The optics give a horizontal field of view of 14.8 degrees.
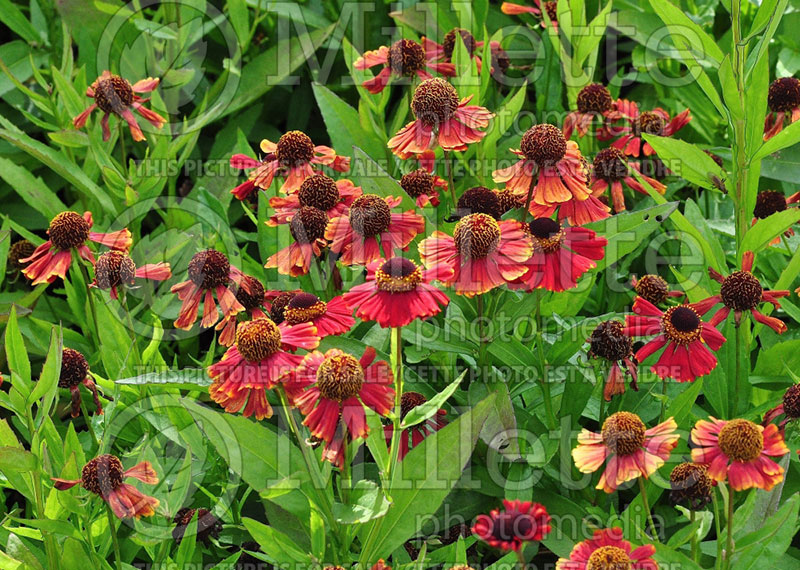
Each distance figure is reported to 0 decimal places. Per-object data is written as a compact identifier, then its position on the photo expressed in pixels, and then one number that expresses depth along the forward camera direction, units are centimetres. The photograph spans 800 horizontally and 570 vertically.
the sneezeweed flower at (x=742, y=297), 152
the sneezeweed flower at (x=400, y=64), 168
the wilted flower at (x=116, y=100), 170
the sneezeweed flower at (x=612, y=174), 165
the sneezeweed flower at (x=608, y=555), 136
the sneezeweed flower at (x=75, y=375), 156
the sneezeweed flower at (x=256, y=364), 142
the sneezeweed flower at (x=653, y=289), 157
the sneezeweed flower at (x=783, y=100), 169
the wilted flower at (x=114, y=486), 147
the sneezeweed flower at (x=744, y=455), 139
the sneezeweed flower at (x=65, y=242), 160
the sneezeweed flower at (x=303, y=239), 155
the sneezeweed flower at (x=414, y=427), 150
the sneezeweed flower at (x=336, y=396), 140
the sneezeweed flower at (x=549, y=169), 148
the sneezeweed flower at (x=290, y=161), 162
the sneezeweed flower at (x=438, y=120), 153
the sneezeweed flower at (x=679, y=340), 149
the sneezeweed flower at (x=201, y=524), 152
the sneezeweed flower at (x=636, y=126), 170
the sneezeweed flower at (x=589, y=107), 170
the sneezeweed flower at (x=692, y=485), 143
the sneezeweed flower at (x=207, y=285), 154
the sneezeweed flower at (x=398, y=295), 141
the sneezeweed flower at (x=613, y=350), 150
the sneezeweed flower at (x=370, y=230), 151
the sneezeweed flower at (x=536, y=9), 180
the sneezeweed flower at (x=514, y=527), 135
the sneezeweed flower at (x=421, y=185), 162
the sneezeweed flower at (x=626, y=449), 141
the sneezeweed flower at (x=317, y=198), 157
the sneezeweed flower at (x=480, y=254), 144
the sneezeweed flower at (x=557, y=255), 146
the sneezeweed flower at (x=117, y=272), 157
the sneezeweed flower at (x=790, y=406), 147
